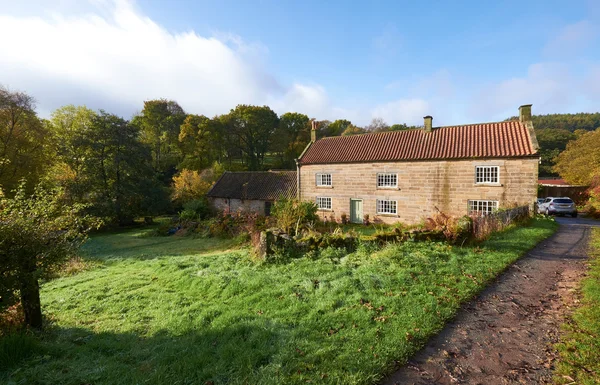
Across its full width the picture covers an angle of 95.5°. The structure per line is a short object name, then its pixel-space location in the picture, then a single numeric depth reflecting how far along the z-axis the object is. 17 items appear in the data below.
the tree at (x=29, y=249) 5.30
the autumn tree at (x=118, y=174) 28.25
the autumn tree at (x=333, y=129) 55.00
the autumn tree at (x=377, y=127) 61.48
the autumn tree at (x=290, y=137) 47.56
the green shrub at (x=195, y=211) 25.45
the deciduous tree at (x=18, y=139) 22.47
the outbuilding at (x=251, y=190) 28.64
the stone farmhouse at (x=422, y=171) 18.50
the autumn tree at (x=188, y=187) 32.31
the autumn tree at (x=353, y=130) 53.14
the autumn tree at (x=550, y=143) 49.93
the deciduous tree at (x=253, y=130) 45.81
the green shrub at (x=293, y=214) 13.12
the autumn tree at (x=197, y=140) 41.81
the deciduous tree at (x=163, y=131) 43.22
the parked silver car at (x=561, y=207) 24.02
